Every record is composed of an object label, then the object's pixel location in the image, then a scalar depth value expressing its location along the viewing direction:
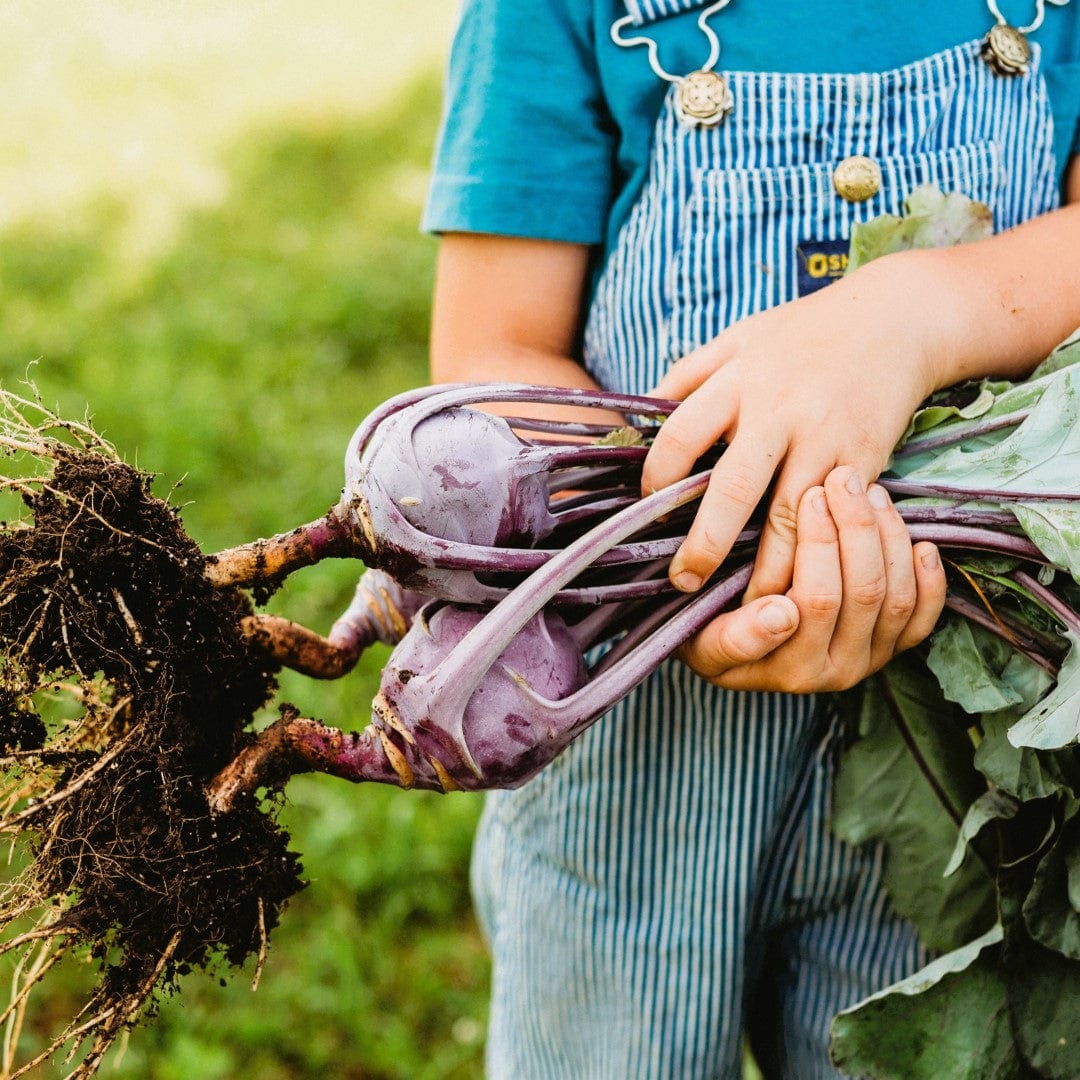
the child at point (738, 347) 0.89
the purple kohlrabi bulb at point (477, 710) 0.87
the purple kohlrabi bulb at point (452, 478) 0.88
